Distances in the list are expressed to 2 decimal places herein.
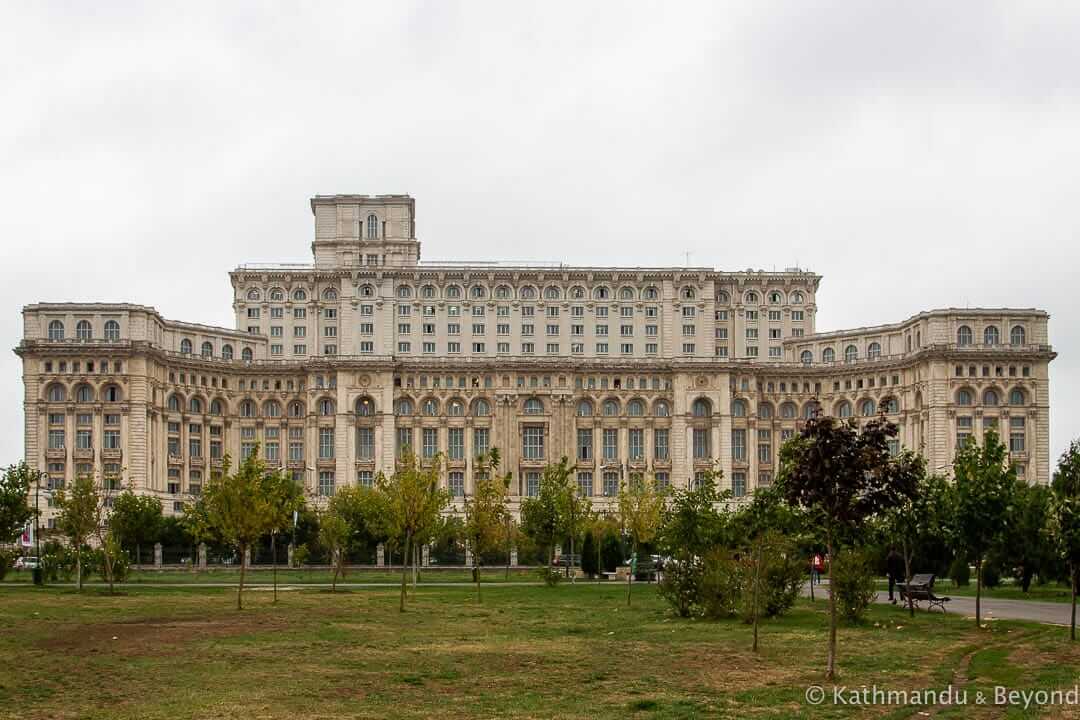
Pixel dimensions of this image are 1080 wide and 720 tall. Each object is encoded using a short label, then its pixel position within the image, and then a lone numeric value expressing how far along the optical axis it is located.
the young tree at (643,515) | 79.00
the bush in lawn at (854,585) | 45.84
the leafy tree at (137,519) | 116.81
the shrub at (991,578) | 77.88
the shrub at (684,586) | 50.04
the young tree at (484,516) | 68.12
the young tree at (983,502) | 45.41
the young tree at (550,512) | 90.25
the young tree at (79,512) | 74.44
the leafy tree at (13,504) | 75.62
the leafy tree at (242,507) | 59.66
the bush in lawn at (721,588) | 48.84
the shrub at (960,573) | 79.94
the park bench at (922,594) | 52.03
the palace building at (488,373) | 149.75
